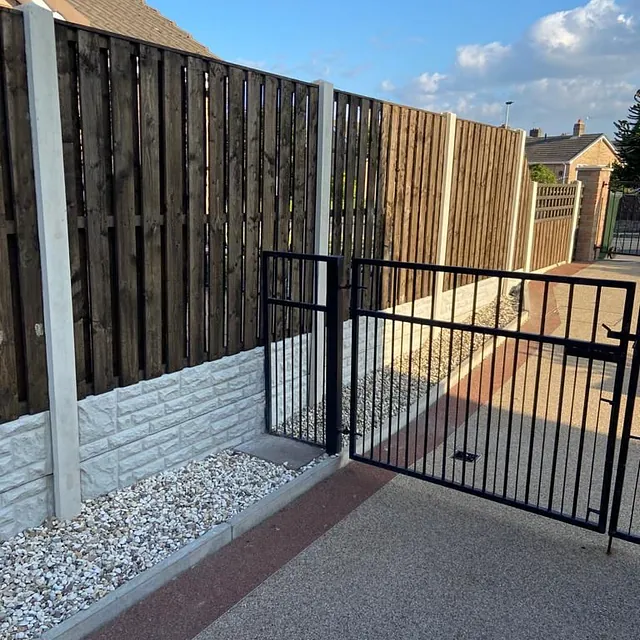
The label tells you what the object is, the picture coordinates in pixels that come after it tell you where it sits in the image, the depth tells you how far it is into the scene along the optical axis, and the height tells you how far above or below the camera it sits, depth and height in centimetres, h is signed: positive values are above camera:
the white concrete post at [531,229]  1060 -35
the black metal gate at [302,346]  415 -113
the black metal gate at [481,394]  333 -175
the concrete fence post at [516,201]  947 +12
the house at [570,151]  3588 +378
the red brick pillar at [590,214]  1455 -7
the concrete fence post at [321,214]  486 -8
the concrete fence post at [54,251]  284 -27
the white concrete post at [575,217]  1398 -15
